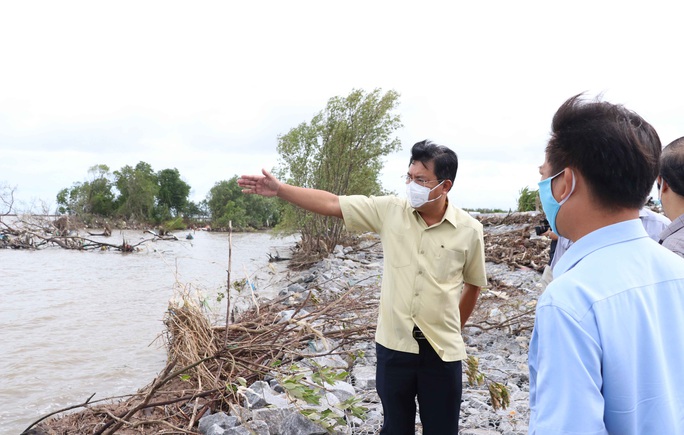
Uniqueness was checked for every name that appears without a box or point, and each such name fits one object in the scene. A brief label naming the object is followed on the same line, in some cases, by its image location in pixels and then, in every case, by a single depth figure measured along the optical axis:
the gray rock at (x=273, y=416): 3.28
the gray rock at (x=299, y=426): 3.17
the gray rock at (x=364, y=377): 4.12
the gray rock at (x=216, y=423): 3.24
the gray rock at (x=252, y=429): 3.14
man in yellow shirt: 2.38
